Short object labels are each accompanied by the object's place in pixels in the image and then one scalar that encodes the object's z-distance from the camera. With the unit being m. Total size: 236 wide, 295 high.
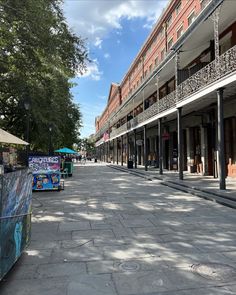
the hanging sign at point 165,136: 17.46
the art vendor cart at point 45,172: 10.45
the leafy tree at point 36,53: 7.89
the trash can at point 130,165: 22.76
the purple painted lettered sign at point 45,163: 10.55
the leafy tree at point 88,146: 85.03
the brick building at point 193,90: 9.32
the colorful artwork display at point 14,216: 2.96
